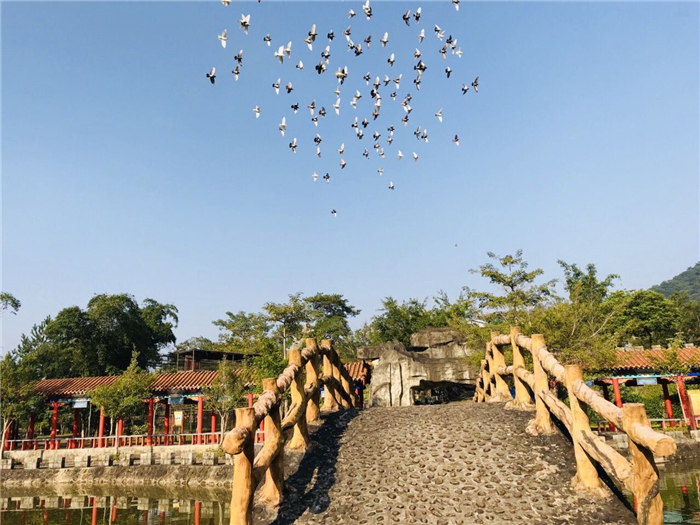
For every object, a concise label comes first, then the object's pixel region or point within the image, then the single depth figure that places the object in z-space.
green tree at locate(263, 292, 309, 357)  40.75
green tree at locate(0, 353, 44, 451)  21.66
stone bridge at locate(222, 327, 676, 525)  3.90
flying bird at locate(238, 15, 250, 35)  7.52
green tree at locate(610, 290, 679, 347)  43.84
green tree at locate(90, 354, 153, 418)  21.55
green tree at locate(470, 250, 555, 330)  25.53
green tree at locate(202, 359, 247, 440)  20.83
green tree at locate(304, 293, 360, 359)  38.75
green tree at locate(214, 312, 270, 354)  41.19
